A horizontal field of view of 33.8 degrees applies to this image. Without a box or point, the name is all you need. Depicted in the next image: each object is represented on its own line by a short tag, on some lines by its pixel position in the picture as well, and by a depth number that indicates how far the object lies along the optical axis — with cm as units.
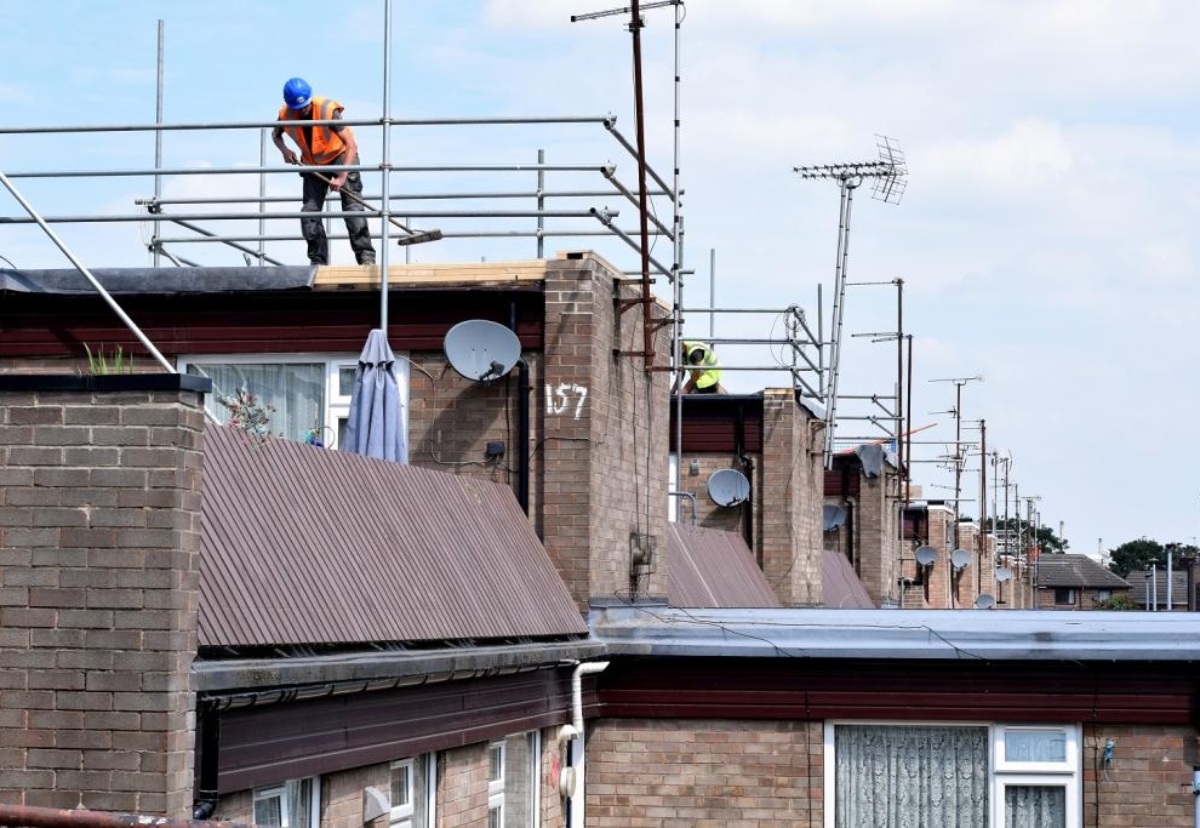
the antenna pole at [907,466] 4719
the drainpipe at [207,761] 886
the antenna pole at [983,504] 7275
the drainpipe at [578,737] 1538
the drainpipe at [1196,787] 1587
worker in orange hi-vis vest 1806
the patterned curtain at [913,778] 1606
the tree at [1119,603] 12499
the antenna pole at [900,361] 4281
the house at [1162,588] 14938
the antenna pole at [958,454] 6650
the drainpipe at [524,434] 1708
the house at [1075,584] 15112
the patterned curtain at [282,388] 1758
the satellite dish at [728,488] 2961
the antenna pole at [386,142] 1681
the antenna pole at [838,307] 3388
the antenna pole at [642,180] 1617
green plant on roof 1748
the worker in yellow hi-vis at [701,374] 3242
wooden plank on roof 1748
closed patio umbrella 1600
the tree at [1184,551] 13342
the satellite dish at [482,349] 1698
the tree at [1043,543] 16536
